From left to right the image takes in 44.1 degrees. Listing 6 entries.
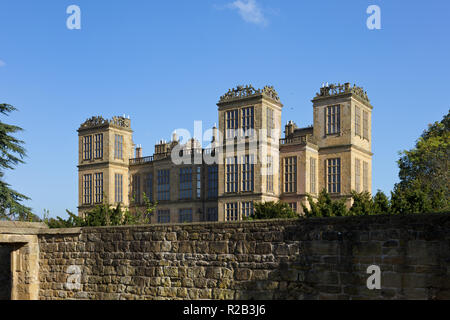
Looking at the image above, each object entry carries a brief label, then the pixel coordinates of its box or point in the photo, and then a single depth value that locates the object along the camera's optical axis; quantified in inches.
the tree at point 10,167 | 1107.3
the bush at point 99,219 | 1028.5
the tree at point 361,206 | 868.6
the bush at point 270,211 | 1087.0
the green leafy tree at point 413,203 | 837.8
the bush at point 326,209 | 864.3
